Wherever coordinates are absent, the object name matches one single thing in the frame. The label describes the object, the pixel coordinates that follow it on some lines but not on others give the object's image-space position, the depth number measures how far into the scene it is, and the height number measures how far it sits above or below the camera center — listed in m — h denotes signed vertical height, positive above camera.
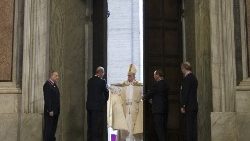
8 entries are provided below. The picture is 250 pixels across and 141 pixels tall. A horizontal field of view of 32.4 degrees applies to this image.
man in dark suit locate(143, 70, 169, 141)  8.91 -0.37
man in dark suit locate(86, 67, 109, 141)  8.77 -0.43
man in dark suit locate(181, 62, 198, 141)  7.98 -0.35
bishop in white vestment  10.28 -0.56
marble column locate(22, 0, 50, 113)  8.57 +0.65
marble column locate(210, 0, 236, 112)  8.26 +0.59
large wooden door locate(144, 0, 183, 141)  10.66 +0.89
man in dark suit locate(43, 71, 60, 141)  8.04 -0.41
